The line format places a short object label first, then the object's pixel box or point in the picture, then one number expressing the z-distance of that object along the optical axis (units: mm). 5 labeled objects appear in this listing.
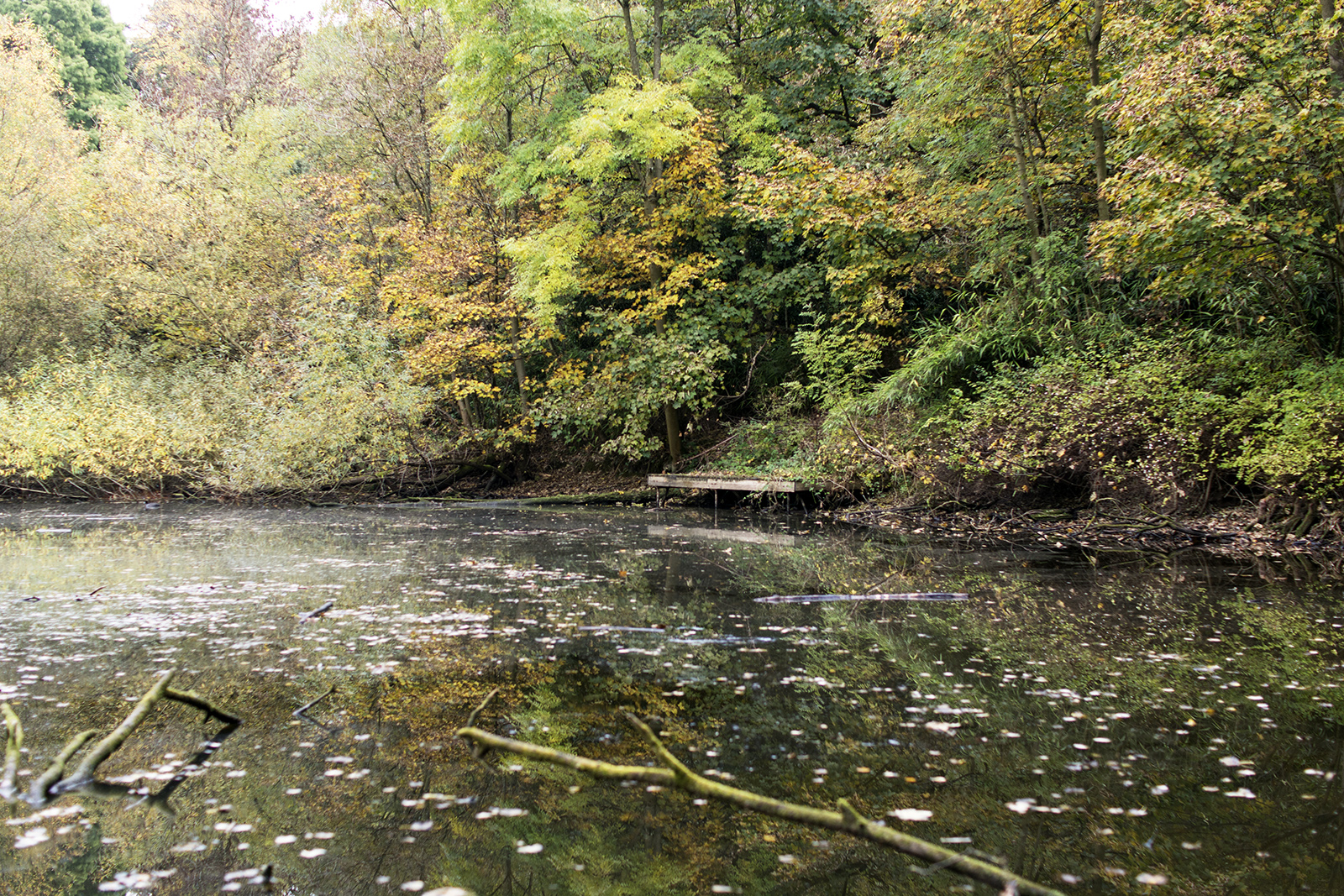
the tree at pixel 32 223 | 22609
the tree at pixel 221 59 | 26625
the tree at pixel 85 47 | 33062
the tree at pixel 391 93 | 21250
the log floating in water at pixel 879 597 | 7988
